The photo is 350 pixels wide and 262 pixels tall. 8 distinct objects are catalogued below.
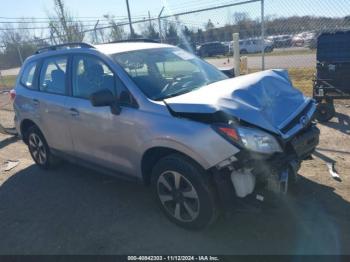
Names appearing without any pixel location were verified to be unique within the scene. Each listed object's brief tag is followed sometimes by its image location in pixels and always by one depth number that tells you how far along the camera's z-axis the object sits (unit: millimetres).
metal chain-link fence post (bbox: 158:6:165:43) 11769
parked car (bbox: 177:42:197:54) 13505
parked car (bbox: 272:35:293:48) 12717
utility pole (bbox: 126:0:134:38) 13154
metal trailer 6555
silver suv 3123
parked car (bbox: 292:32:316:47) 12177
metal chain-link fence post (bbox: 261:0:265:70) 9262
